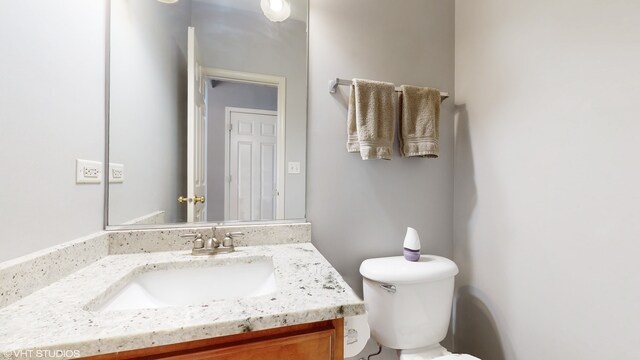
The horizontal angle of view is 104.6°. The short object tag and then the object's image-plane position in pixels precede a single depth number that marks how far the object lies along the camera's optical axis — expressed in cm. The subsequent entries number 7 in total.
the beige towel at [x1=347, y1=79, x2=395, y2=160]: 111
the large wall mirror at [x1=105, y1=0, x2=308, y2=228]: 103
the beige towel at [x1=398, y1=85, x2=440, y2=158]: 120
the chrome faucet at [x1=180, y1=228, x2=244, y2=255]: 93
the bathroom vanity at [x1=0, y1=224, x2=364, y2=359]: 44
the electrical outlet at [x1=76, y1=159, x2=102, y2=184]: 78
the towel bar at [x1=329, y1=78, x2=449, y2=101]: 114
